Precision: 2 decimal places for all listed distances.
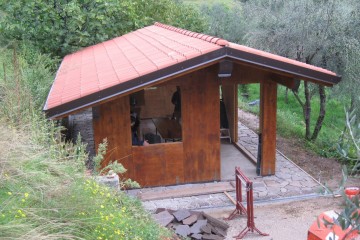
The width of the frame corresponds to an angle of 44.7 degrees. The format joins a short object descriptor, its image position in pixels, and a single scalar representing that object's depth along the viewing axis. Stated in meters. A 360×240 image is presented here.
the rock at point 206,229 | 7.14
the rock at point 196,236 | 6.92
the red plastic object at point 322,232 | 5.50
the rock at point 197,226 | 7.11
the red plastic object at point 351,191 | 4.39
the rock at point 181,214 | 7.44
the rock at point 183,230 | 6.97
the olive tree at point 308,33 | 12.21
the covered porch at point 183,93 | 8.15
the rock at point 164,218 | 7.27
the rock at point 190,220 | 7.33
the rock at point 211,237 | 7.04
